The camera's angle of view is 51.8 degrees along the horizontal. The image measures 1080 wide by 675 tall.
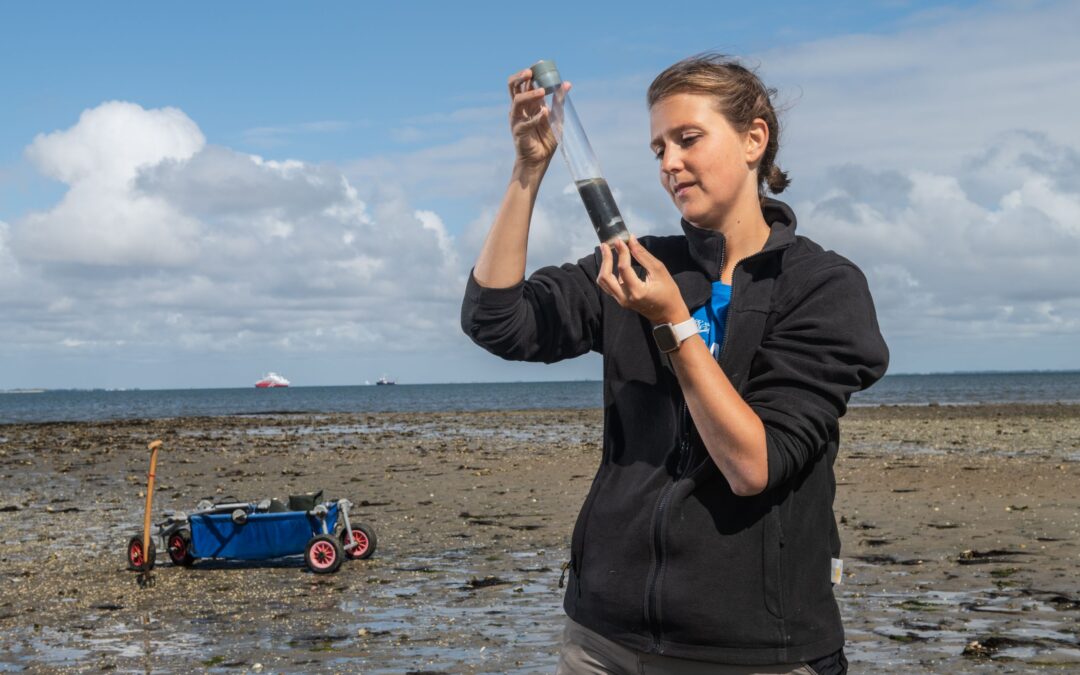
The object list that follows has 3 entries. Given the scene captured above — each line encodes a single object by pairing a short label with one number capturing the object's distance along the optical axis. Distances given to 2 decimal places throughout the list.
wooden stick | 10.46
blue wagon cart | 10.50
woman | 2.27
